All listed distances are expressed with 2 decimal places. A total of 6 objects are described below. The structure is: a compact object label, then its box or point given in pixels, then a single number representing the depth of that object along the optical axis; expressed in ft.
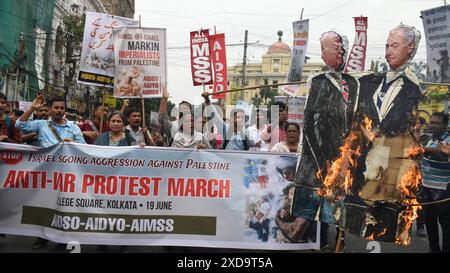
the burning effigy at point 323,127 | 14.62
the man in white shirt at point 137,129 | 18.26
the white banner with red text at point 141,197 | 14.64
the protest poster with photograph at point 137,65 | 20.04
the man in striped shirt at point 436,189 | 16.29
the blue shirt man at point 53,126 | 16.15
